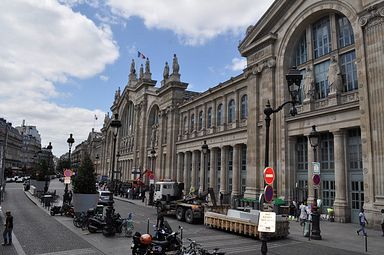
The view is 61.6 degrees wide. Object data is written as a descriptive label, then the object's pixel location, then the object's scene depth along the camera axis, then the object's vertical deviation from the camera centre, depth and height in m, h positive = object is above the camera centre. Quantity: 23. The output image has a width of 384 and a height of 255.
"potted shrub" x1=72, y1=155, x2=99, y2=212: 22.08 -1.40
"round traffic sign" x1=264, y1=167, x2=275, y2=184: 9.45 -0.08
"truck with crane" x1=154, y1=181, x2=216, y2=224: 21.94 -2.35
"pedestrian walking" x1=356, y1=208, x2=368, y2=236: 16.69 -2.37
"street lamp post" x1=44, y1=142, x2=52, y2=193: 36.14 -1.48
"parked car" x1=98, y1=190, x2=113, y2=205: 32.53 -3.01
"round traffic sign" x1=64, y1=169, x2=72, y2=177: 25.21 -0.36
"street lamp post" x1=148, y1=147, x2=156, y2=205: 32.97 -2.46
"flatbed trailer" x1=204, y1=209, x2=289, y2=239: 16.45 -2.86
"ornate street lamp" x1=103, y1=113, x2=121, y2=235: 16.67 -2.54
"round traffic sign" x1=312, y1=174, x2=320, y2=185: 15.84 -0.28
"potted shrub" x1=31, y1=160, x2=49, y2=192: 41.72 -1.17
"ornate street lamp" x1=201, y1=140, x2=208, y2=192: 26.12 +1.87
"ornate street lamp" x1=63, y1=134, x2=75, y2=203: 29.64 +2.54
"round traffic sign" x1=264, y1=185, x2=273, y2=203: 9.05 -0.60
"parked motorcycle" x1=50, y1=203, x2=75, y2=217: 23.98 -3.12
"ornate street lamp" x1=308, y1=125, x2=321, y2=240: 16.36 -2.30
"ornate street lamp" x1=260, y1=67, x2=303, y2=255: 10.36 +2.91
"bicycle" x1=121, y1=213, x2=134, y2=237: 16.66 -2.96
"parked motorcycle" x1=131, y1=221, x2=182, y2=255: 10.95 -2.56
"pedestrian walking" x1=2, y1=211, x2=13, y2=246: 13.79 -2.68
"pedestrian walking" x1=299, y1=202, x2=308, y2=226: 19.25 -2.44
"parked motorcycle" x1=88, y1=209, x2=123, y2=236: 16.72 -2.92
